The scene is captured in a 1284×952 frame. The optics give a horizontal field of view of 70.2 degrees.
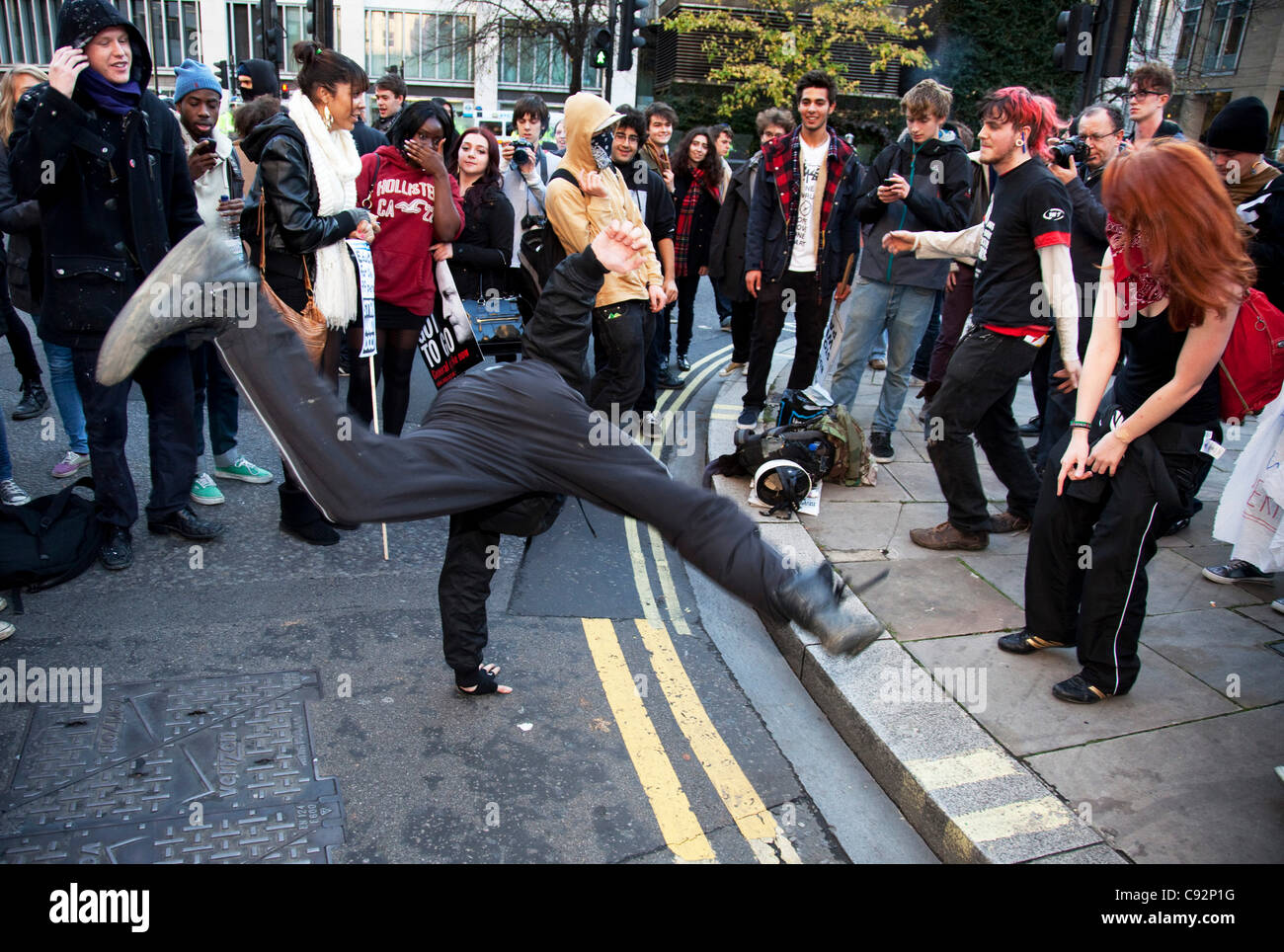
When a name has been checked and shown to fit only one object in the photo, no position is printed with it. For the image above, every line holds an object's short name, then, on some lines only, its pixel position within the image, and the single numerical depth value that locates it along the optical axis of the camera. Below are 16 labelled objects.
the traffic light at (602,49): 17.45
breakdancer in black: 2.58
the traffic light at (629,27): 16.53
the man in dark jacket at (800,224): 6.27
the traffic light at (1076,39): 9.35
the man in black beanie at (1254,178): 4.40
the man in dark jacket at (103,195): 3.98
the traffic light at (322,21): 10.59
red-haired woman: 2.97
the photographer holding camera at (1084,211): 5.39
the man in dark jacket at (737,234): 7.71
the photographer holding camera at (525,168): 6.75
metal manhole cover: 2.57
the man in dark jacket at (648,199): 5.76
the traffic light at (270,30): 12.62
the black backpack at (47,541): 3.87
